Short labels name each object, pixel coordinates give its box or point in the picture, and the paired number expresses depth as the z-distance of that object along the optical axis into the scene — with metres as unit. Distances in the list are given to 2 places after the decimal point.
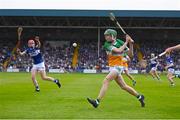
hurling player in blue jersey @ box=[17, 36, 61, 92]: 21.33
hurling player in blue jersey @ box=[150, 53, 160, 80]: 34.87
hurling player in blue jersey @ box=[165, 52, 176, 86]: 29.34
